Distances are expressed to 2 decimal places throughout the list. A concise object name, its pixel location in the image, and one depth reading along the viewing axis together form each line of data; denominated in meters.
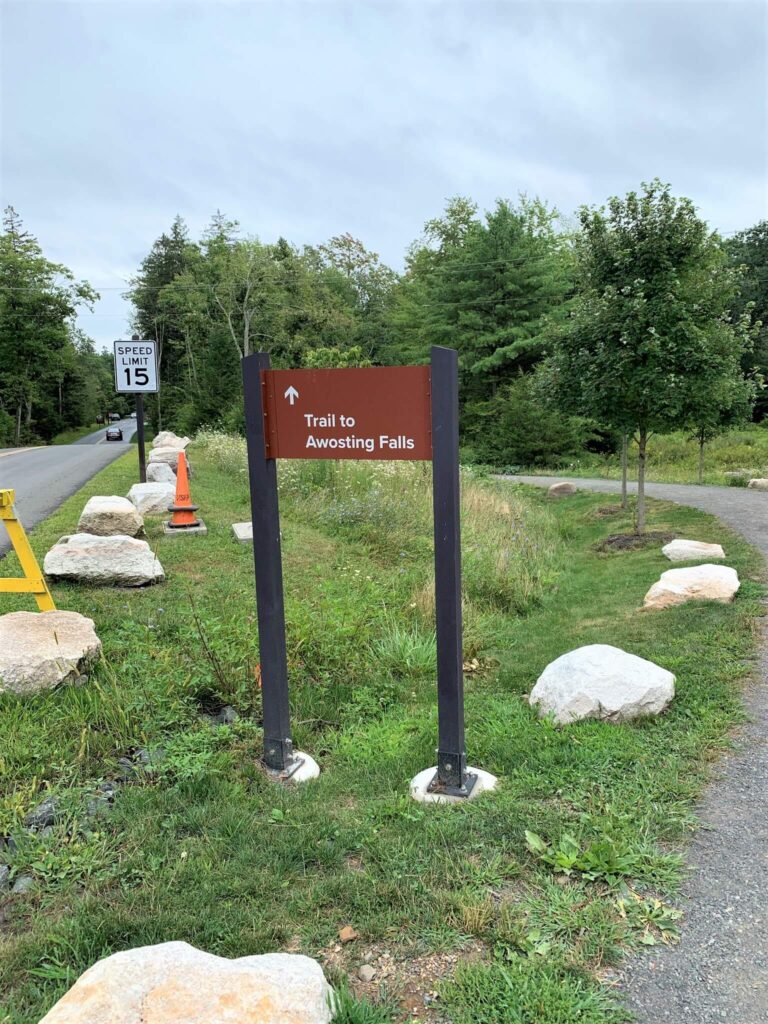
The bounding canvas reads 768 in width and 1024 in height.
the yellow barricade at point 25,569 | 4.56
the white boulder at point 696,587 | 6.01
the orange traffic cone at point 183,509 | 8.30
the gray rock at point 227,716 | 3.98
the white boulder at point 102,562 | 5.82
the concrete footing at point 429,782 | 3.09
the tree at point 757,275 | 35.68
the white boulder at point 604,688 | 3.74
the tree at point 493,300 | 31.58
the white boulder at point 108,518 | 6.78
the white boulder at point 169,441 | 21.16
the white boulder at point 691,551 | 7.91
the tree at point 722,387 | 9.38
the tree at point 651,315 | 9.42
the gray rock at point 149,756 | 3.43
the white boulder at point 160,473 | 12.01
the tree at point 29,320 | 41.72
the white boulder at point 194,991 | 1.70
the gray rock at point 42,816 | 2.94
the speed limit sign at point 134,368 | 9.72
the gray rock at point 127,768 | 3.34
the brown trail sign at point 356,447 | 2.96
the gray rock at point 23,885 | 2.56
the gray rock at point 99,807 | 3.00
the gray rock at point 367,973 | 2.09
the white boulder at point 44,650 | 3.86
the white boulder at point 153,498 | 9.16
